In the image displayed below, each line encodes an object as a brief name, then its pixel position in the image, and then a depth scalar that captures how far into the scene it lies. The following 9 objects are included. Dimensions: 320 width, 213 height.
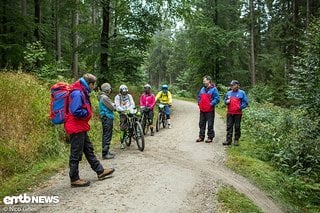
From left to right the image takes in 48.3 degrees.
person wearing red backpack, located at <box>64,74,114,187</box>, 6.88
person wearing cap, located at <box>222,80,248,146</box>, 11.48
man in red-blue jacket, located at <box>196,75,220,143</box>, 11.83
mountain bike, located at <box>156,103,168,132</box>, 14.81
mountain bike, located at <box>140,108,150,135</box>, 13.59
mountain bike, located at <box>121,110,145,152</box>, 10.74
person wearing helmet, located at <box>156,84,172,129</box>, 14.88
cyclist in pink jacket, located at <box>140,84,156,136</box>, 13.56
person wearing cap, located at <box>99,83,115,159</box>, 9.62
